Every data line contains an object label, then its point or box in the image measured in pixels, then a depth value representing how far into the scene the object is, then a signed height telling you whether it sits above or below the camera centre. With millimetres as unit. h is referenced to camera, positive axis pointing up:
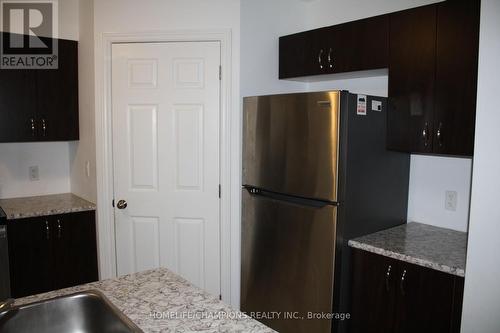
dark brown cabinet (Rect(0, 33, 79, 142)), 2954 +225
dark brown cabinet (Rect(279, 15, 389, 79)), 2346 +558
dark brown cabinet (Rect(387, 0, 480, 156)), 1964 +308
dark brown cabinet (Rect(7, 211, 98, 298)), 2762 -900
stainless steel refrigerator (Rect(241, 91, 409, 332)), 2164 -371
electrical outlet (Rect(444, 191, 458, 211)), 2411 -403
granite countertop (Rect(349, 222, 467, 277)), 1902 -601
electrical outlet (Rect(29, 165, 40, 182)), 3340 -366
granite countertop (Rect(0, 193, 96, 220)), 2791 -573
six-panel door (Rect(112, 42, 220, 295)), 2729 -180
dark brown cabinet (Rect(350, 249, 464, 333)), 1863 -833
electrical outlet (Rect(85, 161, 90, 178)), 3068 -299
